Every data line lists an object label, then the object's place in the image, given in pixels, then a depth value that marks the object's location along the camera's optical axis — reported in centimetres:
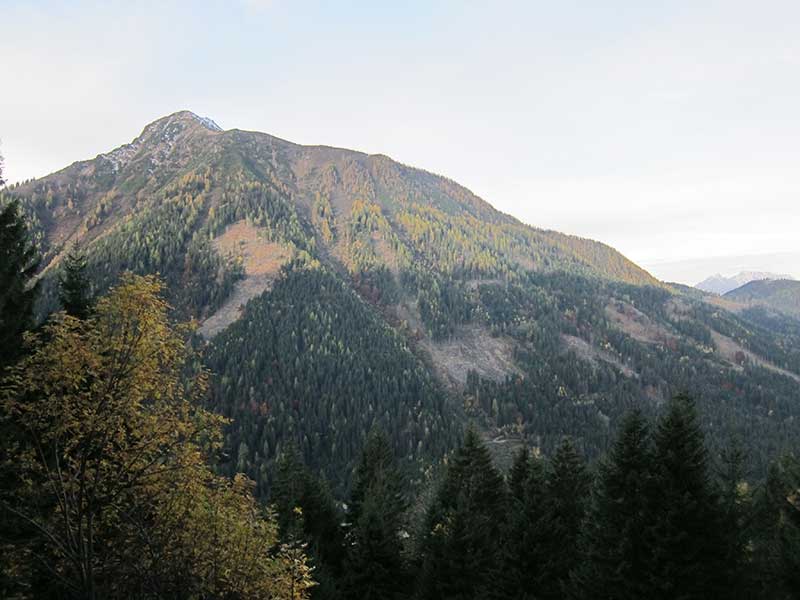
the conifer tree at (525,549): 2750
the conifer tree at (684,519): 2062
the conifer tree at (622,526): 2136
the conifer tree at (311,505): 4506
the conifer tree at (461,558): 3158
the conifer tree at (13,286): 1758
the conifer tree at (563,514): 2761
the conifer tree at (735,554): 2141
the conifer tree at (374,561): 3609
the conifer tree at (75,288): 2281
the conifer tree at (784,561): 2202
